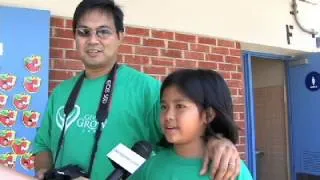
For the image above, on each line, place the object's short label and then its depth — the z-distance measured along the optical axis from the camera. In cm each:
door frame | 438
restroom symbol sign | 461
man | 162
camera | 129
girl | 160
